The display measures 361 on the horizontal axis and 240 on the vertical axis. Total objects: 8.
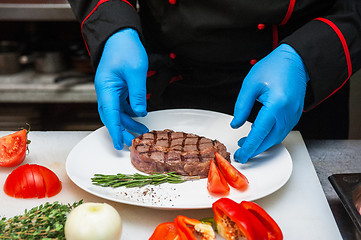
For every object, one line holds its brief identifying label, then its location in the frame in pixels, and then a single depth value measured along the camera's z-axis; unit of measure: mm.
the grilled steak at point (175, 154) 560
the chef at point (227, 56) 561
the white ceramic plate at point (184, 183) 504
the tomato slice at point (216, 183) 513
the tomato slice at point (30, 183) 516
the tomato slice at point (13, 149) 571
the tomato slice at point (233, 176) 523
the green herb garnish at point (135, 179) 530
